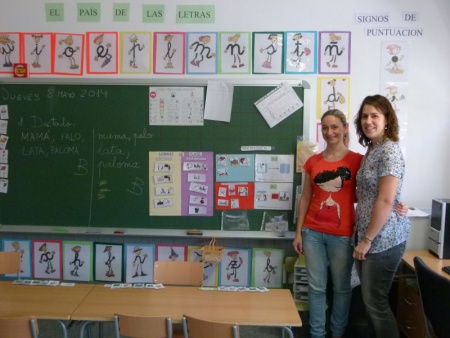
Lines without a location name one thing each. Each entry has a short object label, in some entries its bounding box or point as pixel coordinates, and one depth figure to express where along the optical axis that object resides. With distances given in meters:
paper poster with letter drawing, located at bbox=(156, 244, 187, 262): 3.01
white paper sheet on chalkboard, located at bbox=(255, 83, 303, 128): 2.85
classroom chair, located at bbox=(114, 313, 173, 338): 1.84
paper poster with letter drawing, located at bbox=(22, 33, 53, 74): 2.98
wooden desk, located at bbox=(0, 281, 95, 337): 1.94
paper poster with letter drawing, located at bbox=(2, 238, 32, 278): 3.08
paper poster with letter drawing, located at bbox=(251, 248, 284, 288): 2.97
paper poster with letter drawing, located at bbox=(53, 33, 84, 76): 2.97
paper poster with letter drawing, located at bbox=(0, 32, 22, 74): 3.00
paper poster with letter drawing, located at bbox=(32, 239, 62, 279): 3.07
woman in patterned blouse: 2.10
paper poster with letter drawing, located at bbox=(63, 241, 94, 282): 3.05
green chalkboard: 2.89
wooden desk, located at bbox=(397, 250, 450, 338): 2.44
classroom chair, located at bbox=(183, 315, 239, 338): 1.75
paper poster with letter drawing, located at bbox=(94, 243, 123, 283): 3.04
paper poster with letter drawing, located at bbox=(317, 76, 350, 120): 2.88
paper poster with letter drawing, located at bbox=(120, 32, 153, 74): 2.94
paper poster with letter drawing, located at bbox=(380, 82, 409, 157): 2.87
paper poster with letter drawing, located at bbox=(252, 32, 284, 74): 2.88
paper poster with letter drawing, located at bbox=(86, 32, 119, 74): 2.96
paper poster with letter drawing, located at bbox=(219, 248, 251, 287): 2.99
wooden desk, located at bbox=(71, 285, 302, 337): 1.91
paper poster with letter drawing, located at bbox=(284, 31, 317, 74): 2.87
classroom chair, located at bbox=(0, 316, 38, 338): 1.81
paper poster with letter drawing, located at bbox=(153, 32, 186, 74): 2.93
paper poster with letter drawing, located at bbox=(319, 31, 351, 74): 2.86
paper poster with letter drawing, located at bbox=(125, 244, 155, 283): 3.03
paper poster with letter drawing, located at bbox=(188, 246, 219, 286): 3.00
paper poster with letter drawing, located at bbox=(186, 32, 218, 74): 2.91
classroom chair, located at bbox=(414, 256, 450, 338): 1.67
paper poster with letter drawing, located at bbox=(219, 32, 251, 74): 2.89
